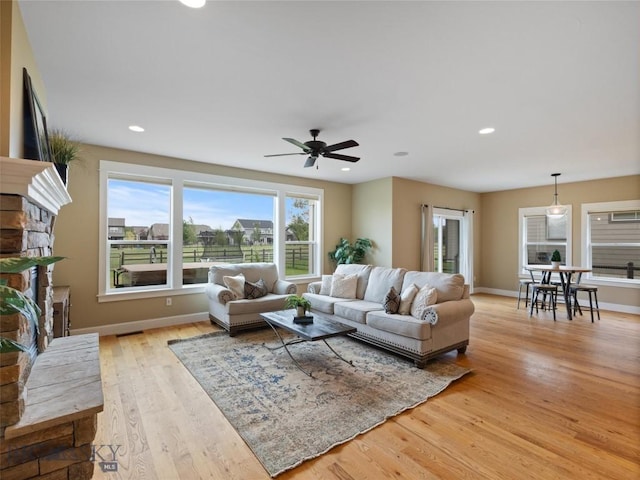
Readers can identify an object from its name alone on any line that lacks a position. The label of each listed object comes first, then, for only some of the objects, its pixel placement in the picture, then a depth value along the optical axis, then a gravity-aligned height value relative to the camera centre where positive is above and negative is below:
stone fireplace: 1.41 -0.79
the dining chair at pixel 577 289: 5.49 -0.76
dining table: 5.41 -0.44
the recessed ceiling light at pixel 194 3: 1.71 +1.35
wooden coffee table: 3.05 -0.87
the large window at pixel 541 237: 6.88 +0.23
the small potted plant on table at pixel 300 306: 3.49 -0.69
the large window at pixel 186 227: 4.51 +0.30
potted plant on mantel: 2.57 +0.77
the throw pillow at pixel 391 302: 3.62 -0.67
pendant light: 6.08 +0.74
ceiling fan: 3.29 +1.09
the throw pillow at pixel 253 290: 4.65 -0.70
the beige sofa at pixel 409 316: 3.28 -0.82
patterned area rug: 2.13 -1.30
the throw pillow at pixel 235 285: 4.60 -0.60
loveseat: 4.32 -0.74
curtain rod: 6.79 +0.90
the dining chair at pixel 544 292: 5.53 -0.82
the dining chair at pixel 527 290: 6.01 -0.89
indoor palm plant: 1.00 -0.19
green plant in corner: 6.46 -0.12
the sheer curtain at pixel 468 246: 7.82 +0.00
